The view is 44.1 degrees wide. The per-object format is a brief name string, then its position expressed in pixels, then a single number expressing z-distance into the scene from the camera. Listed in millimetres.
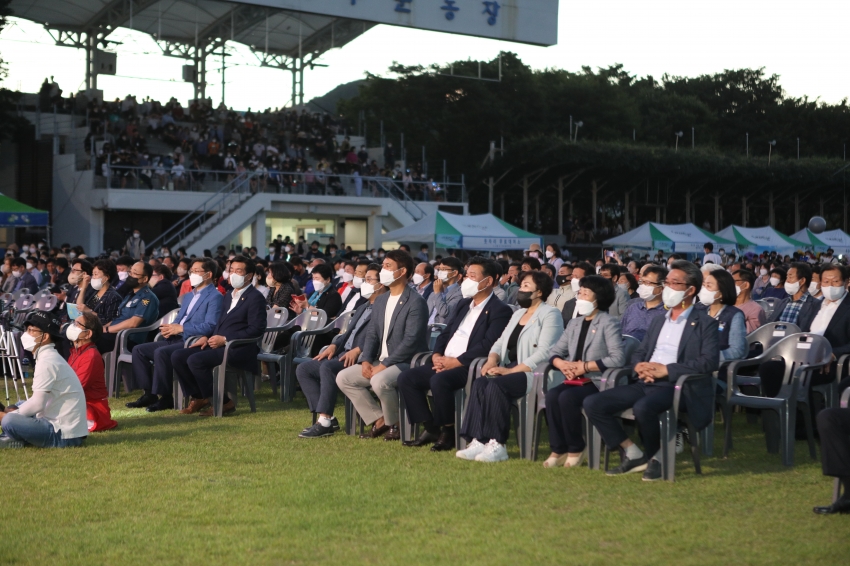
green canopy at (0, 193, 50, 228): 21438
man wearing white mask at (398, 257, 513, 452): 8031
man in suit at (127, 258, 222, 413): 10172
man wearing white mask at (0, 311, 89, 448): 7801
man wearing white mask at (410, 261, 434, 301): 13133
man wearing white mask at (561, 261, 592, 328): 11219
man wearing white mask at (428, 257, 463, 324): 11914
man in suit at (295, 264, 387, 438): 8648
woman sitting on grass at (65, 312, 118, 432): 8578
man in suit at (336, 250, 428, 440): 8398
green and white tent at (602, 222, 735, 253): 33406
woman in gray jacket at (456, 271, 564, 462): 7543
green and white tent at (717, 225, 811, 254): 36875
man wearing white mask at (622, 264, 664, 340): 8914
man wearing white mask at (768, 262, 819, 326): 10008
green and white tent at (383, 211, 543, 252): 25625
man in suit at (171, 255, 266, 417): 9789
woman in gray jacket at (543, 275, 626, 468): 7297
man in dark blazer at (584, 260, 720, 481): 6875
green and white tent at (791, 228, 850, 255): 38875
